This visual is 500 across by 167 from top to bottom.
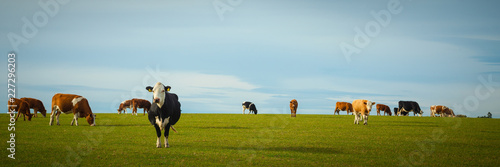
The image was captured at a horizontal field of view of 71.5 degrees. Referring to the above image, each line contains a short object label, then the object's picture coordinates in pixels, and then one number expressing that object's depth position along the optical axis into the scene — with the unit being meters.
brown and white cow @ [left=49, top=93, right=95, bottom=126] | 23.91
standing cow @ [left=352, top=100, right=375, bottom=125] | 27.38
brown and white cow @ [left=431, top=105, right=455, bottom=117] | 58.72
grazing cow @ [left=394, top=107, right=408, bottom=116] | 65.52
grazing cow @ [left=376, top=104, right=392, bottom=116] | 69.38
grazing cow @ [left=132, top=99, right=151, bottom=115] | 47.79
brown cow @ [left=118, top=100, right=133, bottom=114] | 54.34
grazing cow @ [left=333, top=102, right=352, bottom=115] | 61.38
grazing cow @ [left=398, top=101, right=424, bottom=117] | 62.91
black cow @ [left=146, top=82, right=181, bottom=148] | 13.16
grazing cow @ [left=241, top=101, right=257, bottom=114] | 60.38
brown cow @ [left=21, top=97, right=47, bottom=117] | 32.44
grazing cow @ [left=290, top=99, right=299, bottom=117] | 41.97
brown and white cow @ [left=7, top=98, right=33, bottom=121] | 28.50
